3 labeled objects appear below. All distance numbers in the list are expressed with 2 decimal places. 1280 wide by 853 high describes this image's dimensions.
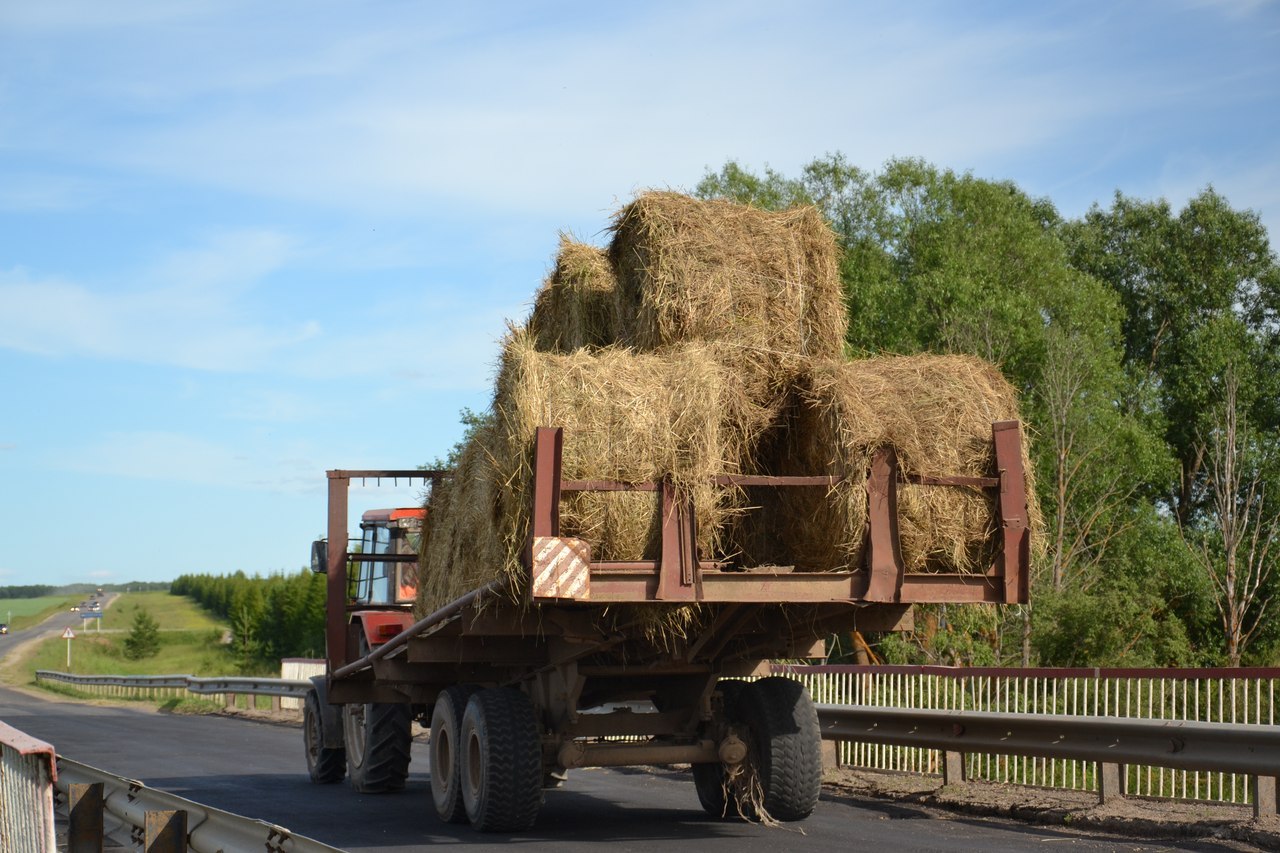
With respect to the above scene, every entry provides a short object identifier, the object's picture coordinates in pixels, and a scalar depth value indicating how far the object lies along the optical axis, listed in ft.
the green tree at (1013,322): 105.81
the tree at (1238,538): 106.73
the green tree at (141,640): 359.46
